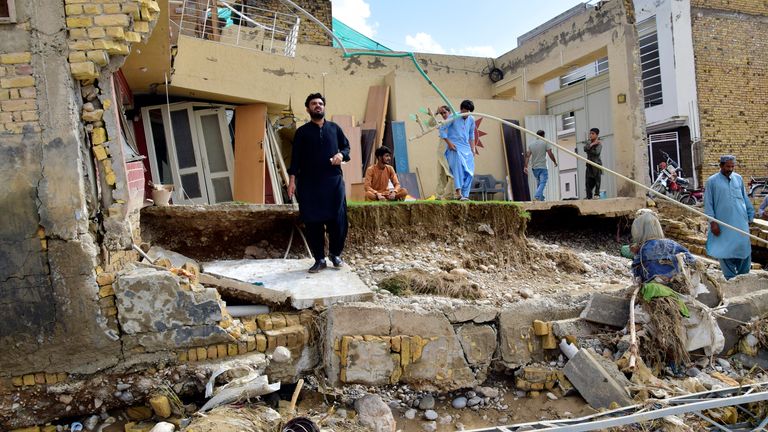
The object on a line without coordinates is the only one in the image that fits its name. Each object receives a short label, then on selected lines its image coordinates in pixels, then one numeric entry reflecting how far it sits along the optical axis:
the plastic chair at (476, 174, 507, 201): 10.48
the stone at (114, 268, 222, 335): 3.46
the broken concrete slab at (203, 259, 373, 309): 3.96
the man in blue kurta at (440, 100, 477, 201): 7.29
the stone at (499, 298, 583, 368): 4.25
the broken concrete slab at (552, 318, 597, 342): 4.31
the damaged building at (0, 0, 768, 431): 3.36
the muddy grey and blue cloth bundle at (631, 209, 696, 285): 4.37
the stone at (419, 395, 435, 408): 3.93
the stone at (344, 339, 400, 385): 3.84
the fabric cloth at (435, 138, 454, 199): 7.60
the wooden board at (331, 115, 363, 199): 9.45
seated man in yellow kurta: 6.62
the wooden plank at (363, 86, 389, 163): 10.18
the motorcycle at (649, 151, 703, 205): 11.20
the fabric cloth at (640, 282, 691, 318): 4.20
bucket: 4.97
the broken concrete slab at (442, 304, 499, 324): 4.14
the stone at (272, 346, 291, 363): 3.75
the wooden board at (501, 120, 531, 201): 11.05
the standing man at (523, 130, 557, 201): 9.28
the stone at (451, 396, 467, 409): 3.97
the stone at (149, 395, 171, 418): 3.44
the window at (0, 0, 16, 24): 3.29
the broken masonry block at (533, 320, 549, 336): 4.29
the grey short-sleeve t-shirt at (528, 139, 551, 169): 9.36
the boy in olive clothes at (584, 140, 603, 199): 9.00
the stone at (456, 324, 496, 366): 4.13
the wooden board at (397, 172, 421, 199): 10.01
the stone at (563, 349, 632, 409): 3.72
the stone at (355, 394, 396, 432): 3.58
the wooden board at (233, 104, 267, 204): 8.38
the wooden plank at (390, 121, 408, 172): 10.25
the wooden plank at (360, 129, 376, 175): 9.99
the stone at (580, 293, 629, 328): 4.41
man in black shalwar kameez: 4.51
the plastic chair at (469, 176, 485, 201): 10.26
